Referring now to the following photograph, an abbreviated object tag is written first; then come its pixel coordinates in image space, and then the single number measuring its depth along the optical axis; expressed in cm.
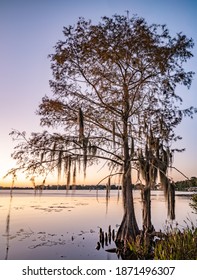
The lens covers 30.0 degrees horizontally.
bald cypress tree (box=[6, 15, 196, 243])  534
